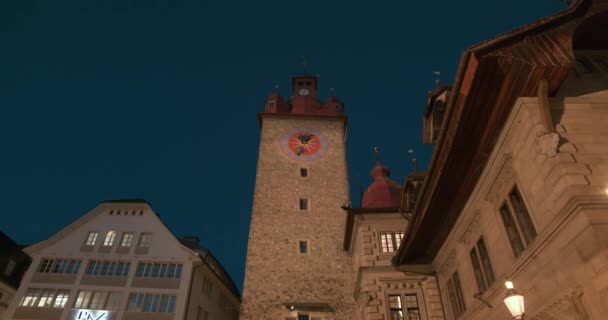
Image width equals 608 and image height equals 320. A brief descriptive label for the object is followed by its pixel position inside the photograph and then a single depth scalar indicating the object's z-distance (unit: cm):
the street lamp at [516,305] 776
